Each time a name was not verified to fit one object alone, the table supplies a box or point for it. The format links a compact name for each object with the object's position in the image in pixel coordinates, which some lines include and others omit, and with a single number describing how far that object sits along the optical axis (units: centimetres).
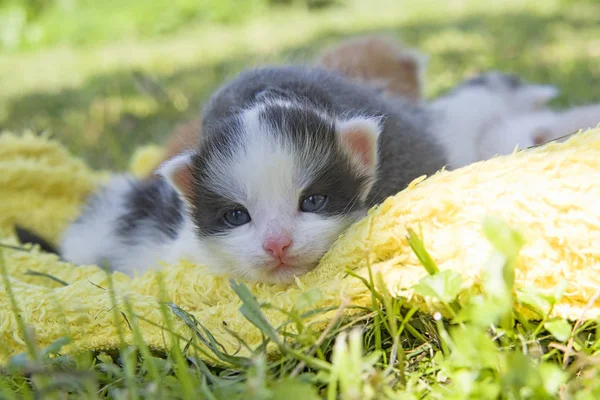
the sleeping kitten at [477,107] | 62
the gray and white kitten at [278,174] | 52
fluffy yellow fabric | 49
